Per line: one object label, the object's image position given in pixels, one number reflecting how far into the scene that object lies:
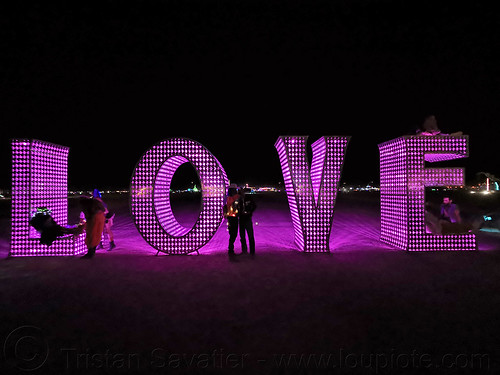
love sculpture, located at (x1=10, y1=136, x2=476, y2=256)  7.79
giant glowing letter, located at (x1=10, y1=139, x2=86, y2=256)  7.78
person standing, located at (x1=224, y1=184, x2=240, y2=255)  7.98
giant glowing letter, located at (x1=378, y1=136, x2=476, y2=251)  8.26
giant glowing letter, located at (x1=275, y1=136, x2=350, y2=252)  8.20
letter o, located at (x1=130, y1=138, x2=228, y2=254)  7.72
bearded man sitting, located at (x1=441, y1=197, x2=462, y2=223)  8.94
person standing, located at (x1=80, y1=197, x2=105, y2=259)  7.63
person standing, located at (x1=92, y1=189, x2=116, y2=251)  8.41
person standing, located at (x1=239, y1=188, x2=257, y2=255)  8.07
